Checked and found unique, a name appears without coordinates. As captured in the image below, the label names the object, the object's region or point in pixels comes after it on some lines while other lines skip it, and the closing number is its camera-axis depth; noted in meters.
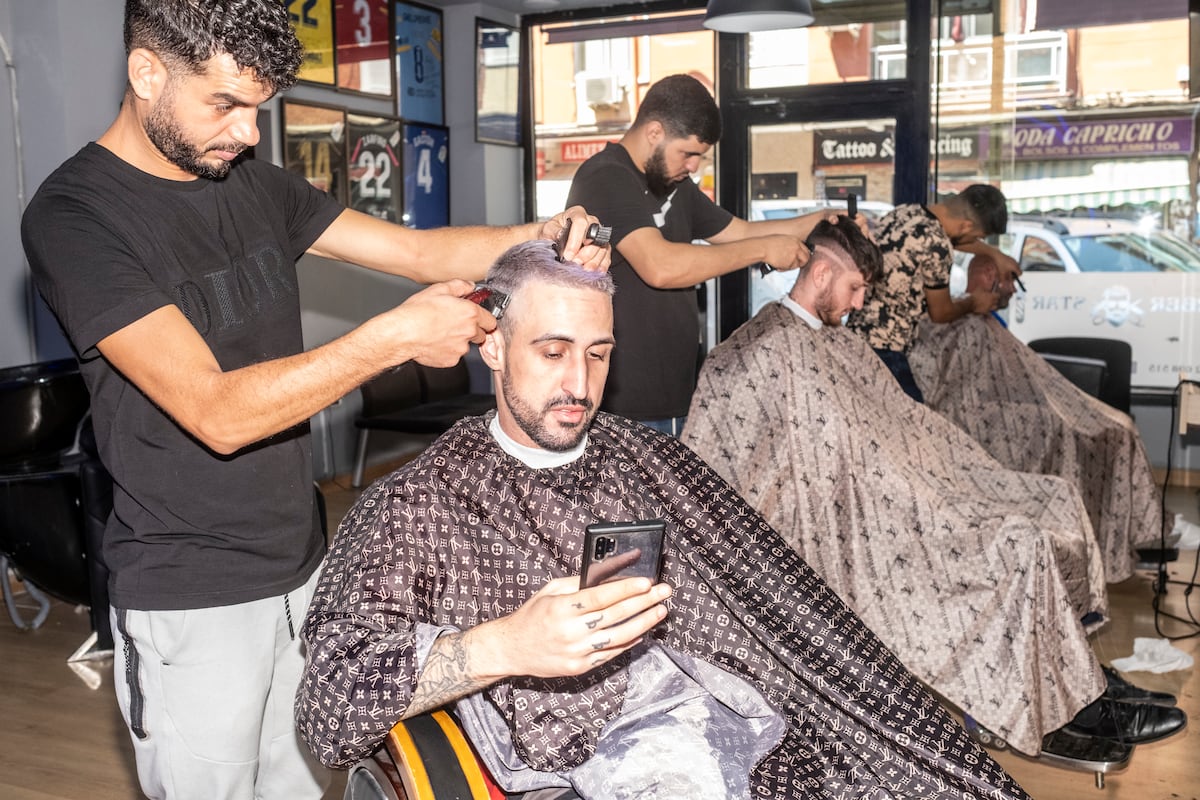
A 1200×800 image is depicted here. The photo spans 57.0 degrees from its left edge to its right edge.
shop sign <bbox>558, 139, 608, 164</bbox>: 6.64
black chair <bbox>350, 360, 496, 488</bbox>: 5.14
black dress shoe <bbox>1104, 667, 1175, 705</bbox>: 2.80
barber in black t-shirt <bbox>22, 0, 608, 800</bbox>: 1.30
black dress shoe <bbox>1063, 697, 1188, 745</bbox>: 2.65
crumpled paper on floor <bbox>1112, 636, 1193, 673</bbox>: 3.20
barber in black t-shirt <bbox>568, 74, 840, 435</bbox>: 2.58
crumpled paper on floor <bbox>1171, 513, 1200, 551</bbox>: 4.35
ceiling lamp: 3.49
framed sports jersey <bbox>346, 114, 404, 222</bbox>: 5.54
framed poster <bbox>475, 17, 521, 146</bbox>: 6.48
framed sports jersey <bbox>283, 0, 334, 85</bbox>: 5.12
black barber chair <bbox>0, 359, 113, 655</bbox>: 3.40
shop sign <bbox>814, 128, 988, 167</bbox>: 5.73
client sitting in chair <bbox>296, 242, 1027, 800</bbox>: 1.24
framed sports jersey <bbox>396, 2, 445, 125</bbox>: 5.97
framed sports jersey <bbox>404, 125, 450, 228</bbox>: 6.06
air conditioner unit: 6.55
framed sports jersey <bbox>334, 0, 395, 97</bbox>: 5.46
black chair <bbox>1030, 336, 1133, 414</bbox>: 4.75
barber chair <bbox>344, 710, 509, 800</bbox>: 1.23
